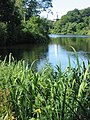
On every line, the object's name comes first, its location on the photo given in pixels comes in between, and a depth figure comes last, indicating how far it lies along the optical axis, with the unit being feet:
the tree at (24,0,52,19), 126.99
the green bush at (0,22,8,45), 79.20
